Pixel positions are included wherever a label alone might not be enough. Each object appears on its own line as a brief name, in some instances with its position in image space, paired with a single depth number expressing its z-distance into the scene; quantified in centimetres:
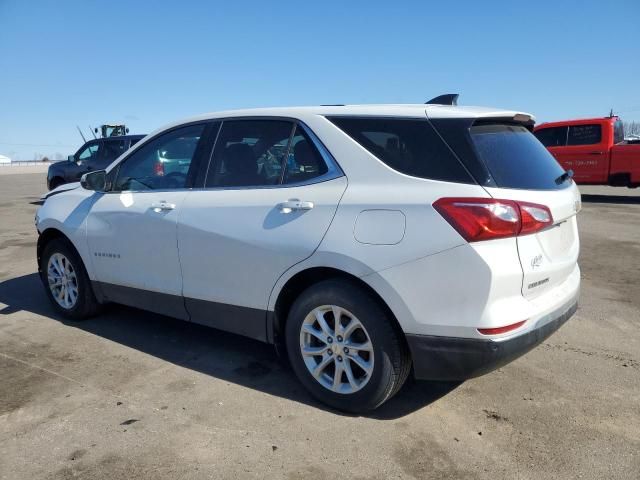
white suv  263
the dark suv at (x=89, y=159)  1378
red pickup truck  1320
